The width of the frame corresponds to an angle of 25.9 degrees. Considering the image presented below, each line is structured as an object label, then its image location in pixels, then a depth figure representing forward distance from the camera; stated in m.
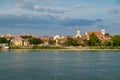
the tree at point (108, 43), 96.79
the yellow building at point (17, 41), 121.77
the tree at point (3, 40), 114.10
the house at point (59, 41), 116.17
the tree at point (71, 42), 102.88
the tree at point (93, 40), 100.45
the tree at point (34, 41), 113.34
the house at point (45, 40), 122.37
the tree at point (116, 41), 97.19
